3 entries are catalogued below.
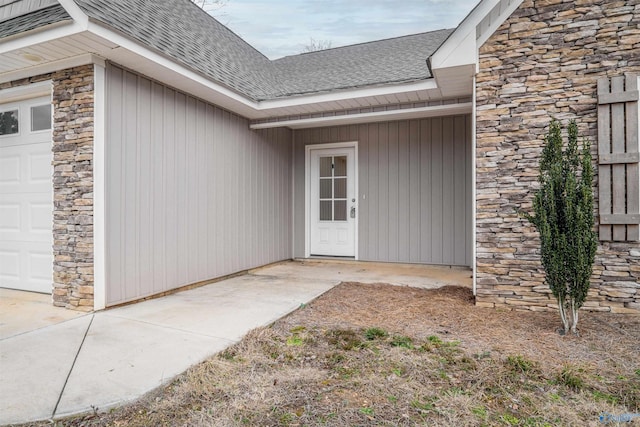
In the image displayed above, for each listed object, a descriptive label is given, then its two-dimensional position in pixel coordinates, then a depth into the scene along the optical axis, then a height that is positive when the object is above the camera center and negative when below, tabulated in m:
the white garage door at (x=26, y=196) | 4.17 +0.15
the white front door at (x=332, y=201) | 7.06 +0.14
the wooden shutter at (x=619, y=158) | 3.49 +0.48
